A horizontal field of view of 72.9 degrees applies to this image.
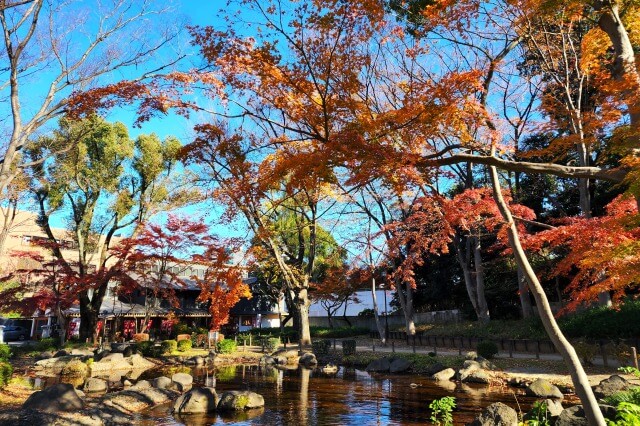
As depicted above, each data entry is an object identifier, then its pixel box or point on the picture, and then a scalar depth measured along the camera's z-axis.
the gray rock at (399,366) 17.97
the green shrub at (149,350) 23.30
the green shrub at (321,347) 24.27
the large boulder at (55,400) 8.99
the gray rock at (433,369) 16.47
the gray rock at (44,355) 20.68
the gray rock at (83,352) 20.49
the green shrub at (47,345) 23.65
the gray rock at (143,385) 12.62
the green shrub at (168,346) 24.33
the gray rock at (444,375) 15.38
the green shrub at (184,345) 25.73
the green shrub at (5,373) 11.95
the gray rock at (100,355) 19.62
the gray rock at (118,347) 22.41
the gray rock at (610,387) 10.02
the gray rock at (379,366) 18.62
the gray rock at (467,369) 14.98
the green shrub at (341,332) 36.75
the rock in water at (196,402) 10.98
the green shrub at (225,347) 26.13
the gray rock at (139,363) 20.17
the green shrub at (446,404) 6.81
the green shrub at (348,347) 23.10
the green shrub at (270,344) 28.46
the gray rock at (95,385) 13.99
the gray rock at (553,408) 8.18
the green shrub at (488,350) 17.70
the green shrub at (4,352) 12.84
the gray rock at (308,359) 21.15
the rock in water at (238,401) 11.34
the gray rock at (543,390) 11.87
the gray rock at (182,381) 14.12
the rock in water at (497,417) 7.82
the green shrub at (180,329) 31.63
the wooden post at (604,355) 14.56
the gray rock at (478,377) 14.50
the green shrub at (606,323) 15.11
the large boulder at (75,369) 17.61
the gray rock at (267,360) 21.75
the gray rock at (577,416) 6.62
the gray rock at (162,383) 13.51
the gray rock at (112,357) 19.28
